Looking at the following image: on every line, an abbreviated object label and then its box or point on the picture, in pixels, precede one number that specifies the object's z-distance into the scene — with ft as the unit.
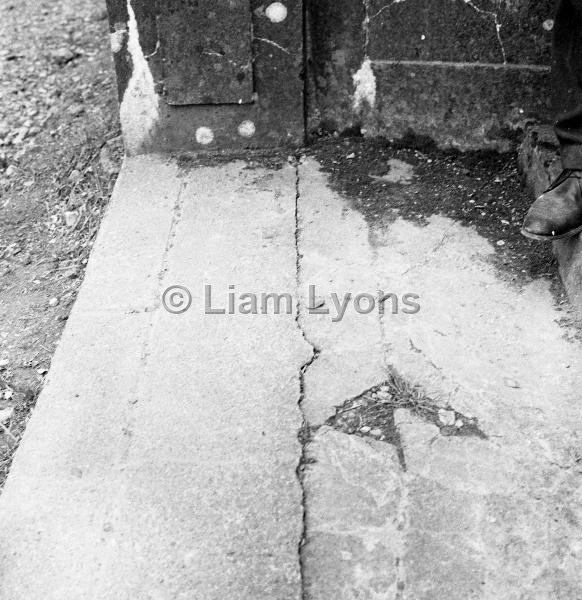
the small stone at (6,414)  6.81
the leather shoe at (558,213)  6.93
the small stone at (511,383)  6.07
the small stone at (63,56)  12.45
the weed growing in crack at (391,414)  5.73
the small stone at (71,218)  9.40
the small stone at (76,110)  11.23
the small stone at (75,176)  10.02
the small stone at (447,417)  5.78
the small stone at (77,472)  5.48
